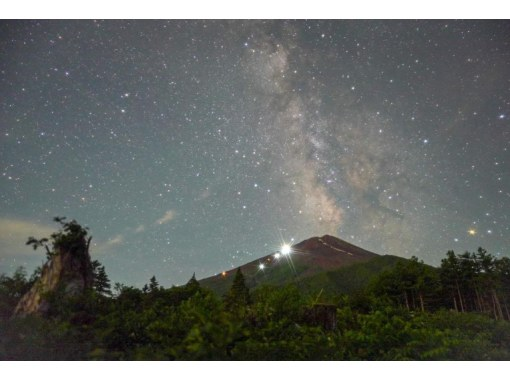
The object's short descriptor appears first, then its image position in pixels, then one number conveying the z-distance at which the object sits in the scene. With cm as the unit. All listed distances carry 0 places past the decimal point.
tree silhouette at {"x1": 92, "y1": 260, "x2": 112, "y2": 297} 1949
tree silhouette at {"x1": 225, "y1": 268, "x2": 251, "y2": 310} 2140
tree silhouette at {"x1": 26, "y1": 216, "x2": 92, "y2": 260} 1036
